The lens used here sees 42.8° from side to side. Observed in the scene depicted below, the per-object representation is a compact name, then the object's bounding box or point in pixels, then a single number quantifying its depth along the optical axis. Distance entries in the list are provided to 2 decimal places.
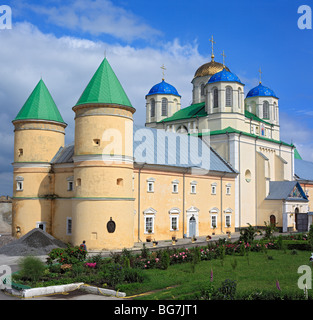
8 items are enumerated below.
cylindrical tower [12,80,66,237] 31.92
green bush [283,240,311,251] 26.99
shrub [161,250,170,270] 19.05
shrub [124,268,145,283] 15.66
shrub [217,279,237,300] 11.95
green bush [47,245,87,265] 18.67
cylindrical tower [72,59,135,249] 27.41
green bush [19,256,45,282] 15.91
